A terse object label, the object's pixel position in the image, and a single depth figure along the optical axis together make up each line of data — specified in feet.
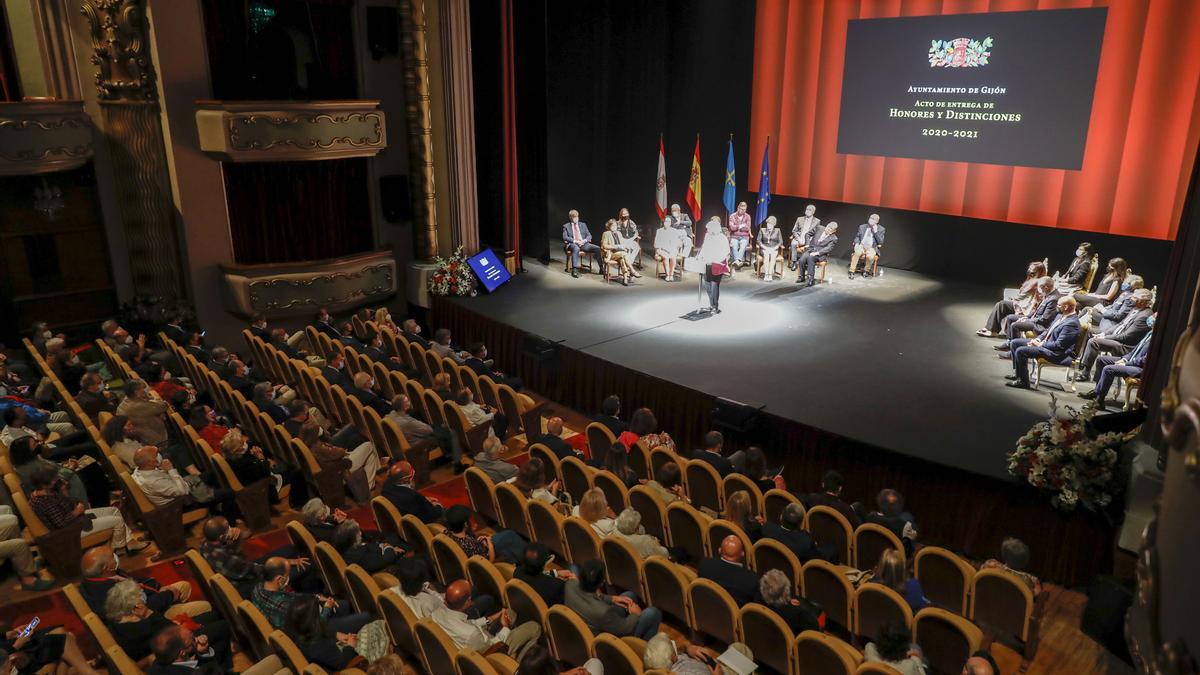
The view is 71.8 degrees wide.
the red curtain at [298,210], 34.17
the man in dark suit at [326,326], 31.33
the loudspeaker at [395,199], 37.24
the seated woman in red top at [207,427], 21.73
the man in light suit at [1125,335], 24.09
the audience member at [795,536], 16.37
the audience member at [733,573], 14.73
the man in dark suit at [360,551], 15.29
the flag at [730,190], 41.39
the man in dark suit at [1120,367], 23.17
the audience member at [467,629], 13.69
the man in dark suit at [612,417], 22.33
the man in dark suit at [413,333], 30.26
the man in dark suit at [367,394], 23.90
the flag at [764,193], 40.83
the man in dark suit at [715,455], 20.07
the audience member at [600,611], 13.94
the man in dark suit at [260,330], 30.53
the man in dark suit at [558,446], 21.02
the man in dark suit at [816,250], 37.52
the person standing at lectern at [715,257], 32.50
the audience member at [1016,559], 15.10
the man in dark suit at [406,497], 17.74
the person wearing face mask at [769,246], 38.73
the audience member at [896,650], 12.45
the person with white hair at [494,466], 20.26
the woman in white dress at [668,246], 39.15
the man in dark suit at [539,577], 14.58
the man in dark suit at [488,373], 26.94
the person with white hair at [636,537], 16.70
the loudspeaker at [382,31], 34.91
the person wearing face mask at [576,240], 40.14
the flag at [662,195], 41.57
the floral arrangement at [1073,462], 18.10
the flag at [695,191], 40.68
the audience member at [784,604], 13.85
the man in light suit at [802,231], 38.58
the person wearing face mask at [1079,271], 31.58
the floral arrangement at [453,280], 36.40
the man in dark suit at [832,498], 17.95
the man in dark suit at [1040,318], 28.35
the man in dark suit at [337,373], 25.41
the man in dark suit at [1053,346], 24.50
